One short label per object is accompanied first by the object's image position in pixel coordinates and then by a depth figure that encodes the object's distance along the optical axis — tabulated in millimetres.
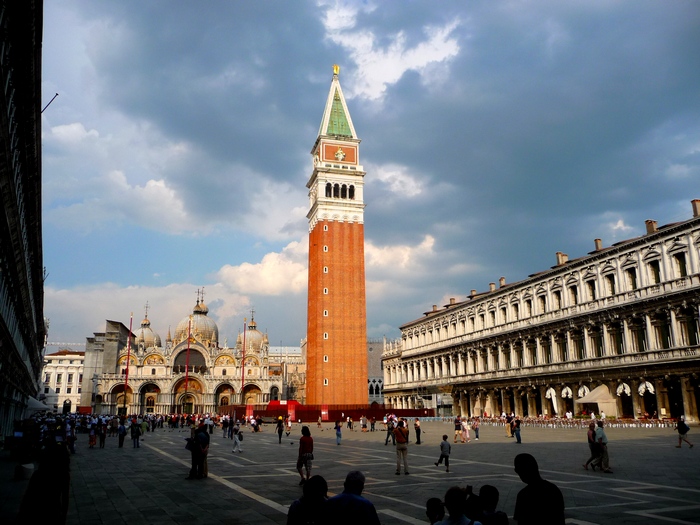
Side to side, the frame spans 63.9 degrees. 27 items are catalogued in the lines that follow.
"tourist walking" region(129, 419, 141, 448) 30938
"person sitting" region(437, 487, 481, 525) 5461
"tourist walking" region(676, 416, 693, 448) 23578
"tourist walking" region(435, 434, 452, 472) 18436
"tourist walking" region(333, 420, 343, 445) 31617
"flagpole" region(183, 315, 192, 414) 90188
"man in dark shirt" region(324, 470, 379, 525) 5578
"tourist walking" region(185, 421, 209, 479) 16984
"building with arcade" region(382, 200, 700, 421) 39125
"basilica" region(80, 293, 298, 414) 90562
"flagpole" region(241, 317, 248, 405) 91750
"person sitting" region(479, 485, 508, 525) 5949
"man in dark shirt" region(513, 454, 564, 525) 5348
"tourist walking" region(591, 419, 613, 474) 17719
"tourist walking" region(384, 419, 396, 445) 31828
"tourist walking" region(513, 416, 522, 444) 29300
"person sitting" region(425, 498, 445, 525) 6131
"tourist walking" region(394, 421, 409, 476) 17719
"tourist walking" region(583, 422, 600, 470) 17938
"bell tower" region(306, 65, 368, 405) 73562
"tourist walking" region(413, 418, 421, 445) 30953
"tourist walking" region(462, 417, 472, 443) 31625
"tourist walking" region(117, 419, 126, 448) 32144
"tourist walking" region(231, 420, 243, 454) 26531
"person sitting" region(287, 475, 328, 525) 6137
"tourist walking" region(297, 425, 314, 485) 15453
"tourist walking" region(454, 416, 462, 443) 30916
